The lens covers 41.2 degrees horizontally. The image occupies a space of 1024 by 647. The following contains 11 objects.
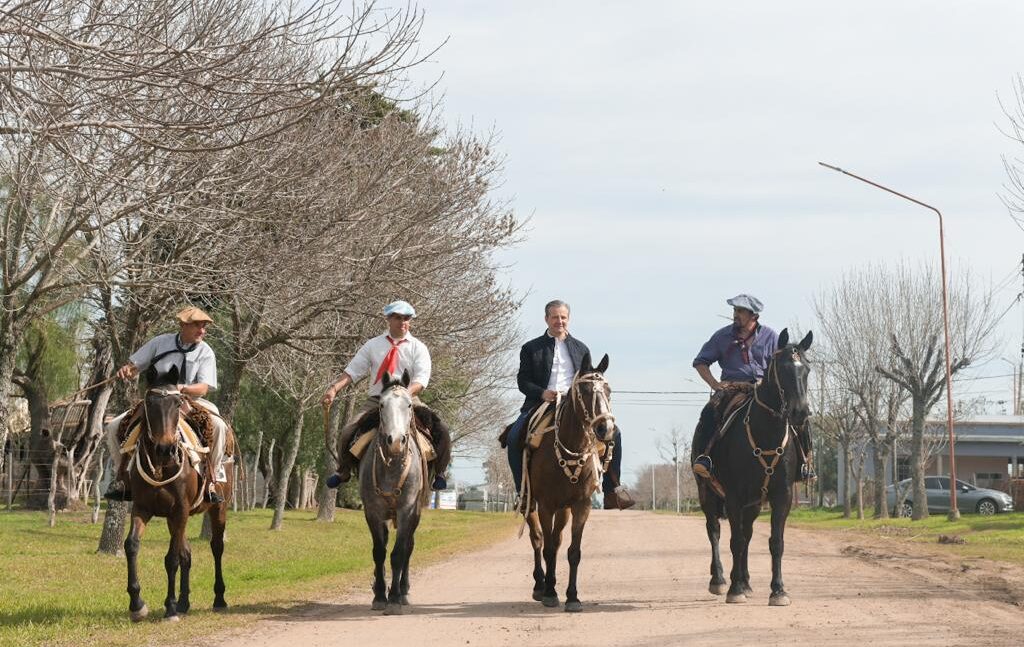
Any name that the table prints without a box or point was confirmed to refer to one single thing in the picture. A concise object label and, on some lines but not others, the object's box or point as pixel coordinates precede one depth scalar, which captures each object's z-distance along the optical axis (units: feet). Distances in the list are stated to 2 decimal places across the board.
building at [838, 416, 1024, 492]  245.69
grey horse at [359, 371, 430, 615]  41.78
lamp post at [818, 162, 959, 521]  124.16
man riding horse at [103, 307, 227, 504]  41.81
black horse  43.96
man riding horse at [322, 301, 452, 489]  43.83
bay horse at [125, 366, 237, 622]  39.42
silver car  158.81
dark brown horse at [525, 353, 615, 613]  41.88
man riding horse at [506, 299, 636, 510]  45.57
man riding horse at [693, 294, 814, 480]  47.14
